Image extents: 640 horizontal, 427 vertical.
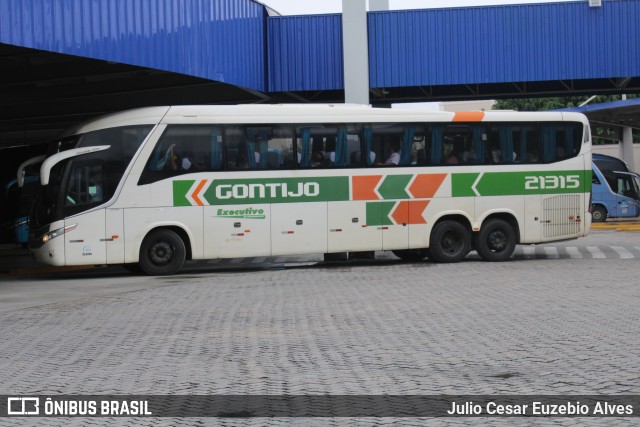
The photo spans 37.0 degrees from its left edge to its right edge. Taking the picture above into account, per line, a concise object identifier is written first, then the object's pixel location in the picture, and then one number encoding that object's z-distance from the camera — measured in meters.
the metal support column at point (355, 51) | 29.88
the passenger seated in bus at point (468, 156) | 22.00
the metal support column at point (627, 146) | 47.59
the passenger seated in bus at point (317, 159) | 20.98
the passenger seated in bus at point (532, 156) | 22.42
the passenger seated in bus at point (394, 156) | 21.48
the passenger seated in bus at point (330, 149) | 21.08
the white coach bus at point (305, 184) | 19.55
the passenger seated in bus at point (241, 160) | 20.45
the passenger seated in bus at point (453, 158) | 21.91
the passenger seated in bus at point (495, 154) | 22.20
